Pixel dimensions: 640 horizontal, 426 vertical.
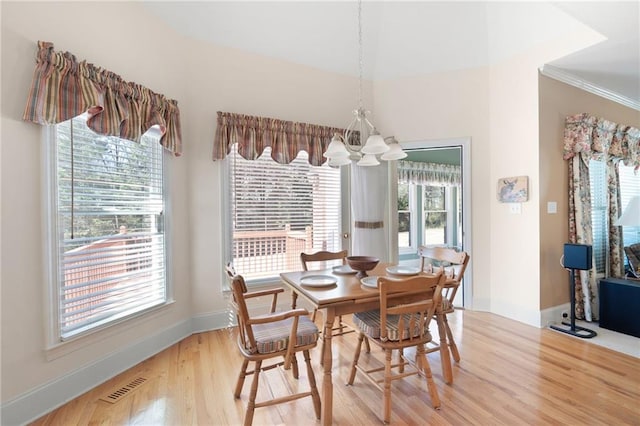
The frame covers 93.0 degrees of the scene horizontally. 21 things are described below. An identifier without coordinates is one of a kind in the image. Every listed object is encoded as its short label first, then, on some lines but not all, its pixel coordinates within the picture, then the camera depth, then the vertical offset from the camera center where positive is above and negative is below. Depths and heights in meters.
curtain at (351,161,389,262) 3.89 +0.01
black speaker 2.96 -0.48
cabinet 3.02 -1.01
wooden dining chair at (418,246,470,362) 2.37 -0.54
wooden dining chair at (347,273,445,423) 1.75 -0.74
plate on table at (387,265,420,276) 2.34 -0.48
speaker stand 3.03 -1.25
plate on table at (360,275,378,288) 2.05 -0.50
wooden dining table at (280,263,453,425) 1.77 -0.56
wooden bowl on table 2.31 -0.40
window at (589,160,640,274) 3.68 -0.05
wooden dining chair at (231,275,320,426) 1.68 -0.77
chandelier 2.06 +0.43
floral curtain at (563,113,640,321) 3.28 +0.48
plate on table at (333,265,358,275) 2.49 -0.49
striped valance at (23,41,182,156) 1.88 +0.83
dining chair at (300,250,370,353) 2.82 -0.43
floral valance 3.26 +0.78
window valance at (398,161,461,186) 6.07 +0.76
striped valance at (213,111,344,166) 3.14 +0.84
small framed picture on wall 3.28 +0.22
